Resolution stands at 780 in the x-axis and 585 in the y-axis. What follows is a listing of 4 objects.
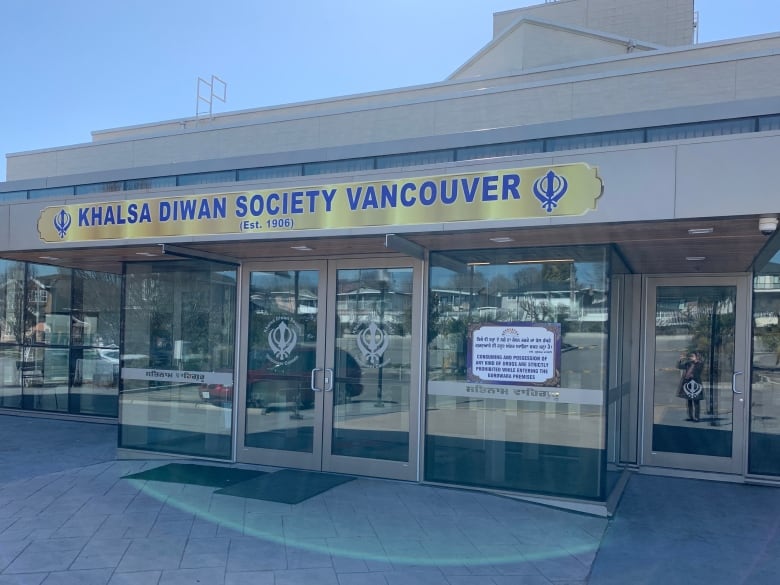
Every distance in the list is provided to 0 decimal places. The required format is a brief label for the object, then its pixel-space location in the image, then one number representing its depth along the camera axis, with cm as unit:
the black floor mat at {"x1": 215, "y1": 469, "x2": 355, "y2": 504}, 746
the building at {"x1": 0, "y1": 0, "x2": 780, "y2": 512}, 635
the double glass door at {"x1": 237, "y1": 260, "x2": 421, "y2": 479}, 820
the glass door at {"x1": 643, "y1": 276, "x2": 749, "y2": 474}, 856
